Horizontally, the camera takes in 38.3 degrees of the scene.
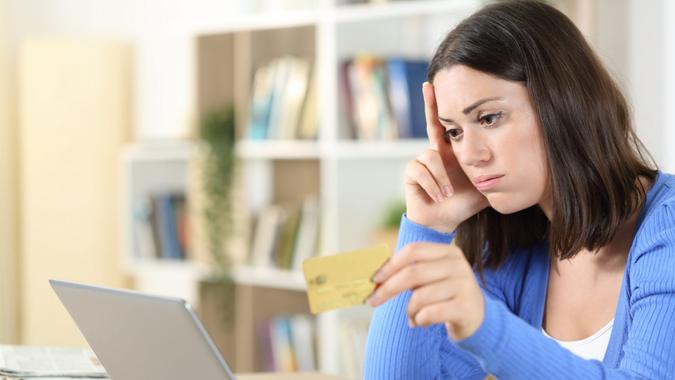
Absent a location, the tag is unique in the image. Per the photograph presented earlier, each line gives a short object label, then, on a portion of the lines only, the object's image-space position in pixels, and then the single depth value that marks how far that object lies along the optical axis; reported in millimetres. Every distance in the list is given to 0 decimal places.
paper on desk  1492
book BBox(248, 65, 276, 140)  3639
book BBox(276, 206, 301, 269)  3588
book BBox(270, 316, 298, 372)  3629
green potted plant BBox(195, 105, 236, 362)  3674
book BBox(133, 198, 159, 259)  4141
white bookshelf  3326
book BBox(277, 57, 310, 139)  3562
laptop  1017
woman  1249
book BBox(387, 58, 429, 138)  3211
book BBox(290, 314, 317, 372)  3590
